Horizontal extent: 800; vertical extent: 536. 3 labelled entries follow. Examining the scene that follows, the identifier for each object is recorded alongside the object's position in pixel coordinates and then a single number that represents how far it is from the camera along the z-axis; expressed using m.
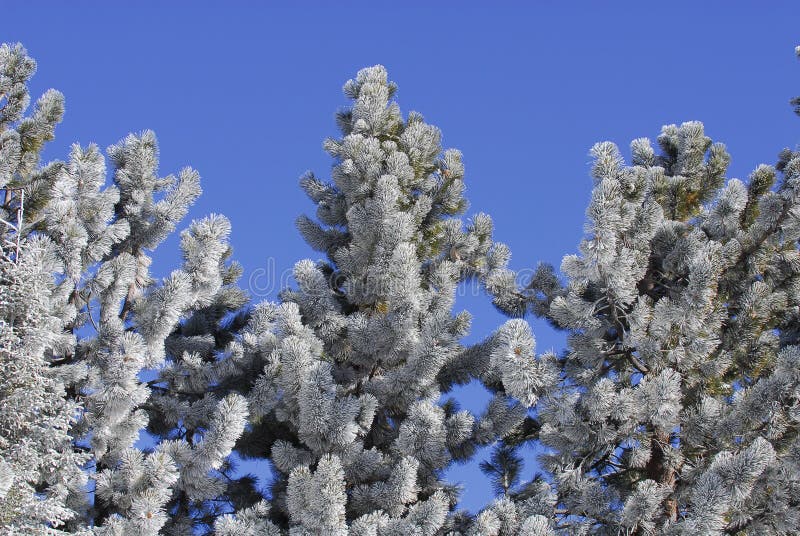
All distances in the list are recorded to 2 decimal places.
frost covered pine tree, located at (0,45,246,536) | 17.19
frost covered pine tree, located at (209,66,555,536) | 17.87
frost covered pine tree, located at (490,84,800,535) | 16.39
